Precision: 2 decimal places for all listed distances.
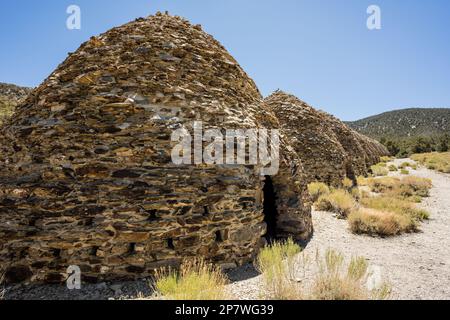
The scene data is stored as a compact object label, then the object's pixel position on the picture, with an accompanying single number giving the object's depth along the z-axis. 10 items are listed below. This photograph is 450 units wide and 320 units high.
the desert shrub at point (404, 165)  26.84
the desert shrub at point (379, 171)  21.45
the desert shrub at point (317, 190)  10.95
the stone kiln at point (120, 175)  4.16
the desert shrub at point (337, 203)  9.16
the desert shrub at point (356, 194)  11.75
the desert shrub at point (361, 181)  16.16
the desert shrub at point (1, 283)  3.74
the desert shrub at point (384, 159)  33.42
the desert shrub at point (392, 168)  24.82
